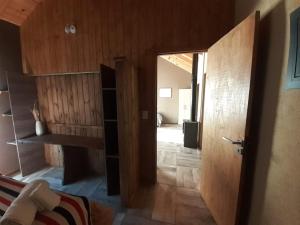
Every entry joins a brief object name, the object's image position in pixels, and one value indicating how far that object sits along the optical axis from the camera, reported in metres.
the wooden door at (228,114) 1.25
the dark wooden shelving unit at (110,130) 1.97
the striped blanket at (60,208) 0.92
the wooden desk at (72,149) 2.29
